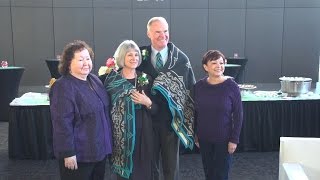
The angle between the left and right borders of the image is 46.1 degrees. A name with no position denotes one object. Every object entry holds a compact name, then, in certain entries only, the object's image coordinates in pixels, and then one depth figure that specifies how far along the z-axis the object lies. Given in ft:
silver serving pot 13.00
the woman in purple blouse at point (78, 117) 6.21
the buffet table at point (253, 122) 11.87
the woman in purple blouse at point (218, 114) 7.69
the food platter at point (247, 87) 13.60
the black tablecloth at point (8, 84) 17.16
